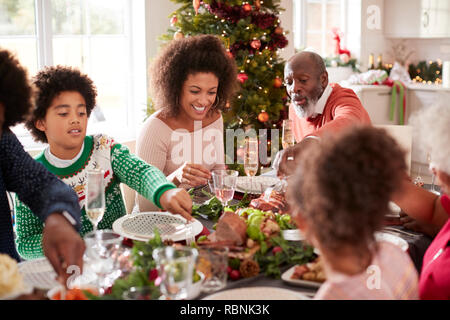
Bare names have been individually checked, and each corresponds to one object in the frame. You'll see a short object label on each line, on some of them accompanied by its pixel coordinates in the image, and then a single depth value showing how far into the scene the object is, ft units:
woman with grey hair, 3.94
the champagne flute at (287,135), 7.24
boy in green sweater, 5.69
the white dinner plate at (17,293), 3.38
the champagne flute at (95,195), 4.49
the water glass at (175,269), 3.50
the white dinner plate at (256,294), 3.76
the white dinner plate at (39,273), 4.09
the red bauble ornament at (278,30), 13.08
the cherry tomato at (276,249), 4.71
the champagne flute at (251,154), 6.64
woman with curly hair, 8.27
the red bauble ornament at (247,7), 12.31
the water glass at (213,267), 3.96
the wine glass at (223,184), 5.76
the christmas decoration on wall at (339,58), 19.94
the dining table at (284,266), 4.14
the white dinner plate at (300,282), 4.09
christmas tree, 12.38
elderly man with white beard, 9.29
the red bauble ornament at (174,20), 12.61
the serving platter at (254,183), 7.15
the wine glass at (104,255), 3.89
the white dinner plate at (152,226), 5.00
